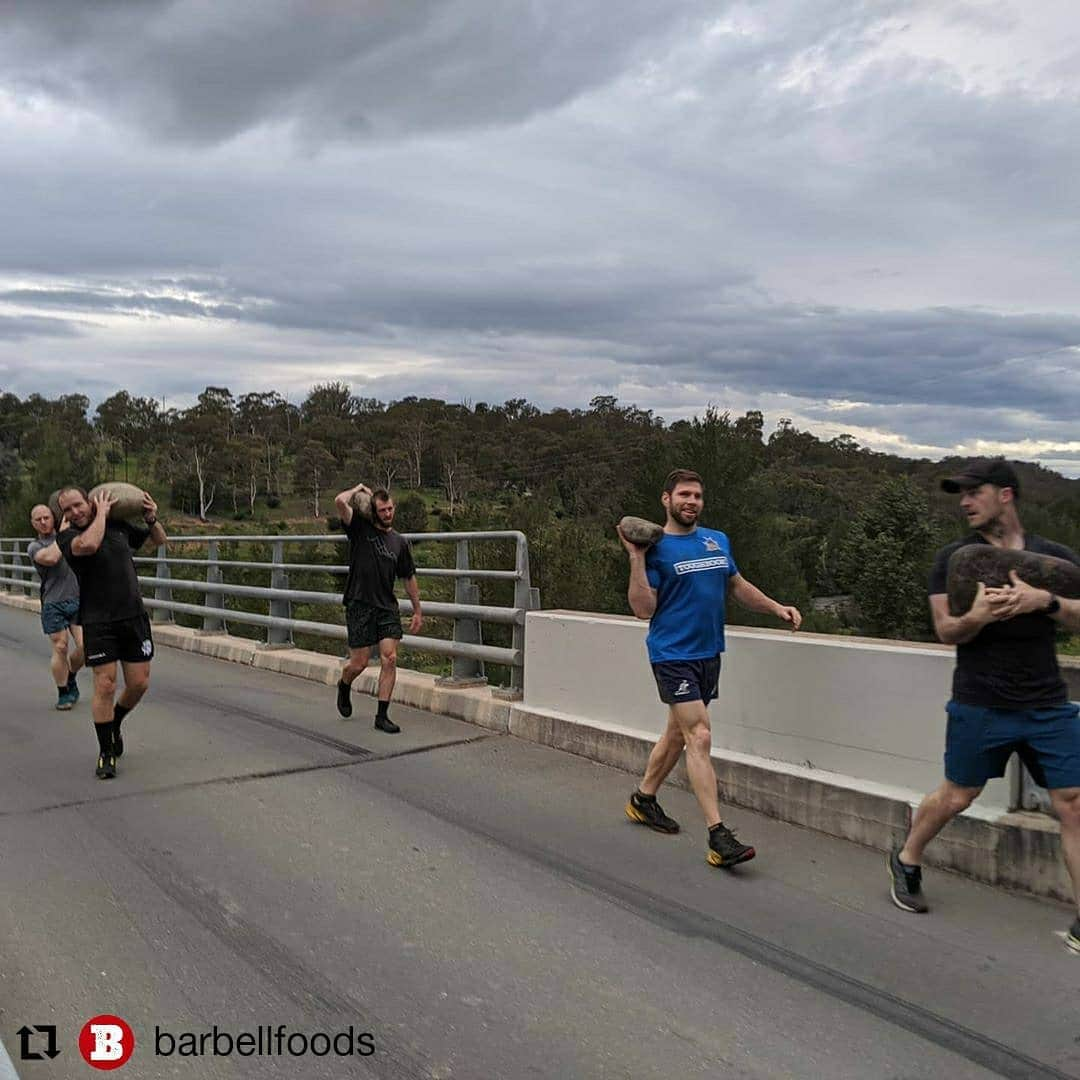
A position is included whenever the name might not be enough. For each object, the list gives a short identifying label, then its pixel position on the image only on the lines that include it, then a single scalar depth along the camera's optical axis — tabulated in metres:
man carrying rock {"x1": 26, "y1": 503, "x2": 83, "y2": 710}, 9.06
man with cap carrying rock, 3.93
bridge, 3.35
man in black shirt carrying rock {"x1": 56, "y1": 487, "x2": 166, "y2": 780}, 6.41
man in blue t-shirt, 5.05
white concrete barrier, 4.97
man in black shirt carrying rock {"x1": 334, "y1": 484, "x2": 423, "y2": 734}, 7.81
